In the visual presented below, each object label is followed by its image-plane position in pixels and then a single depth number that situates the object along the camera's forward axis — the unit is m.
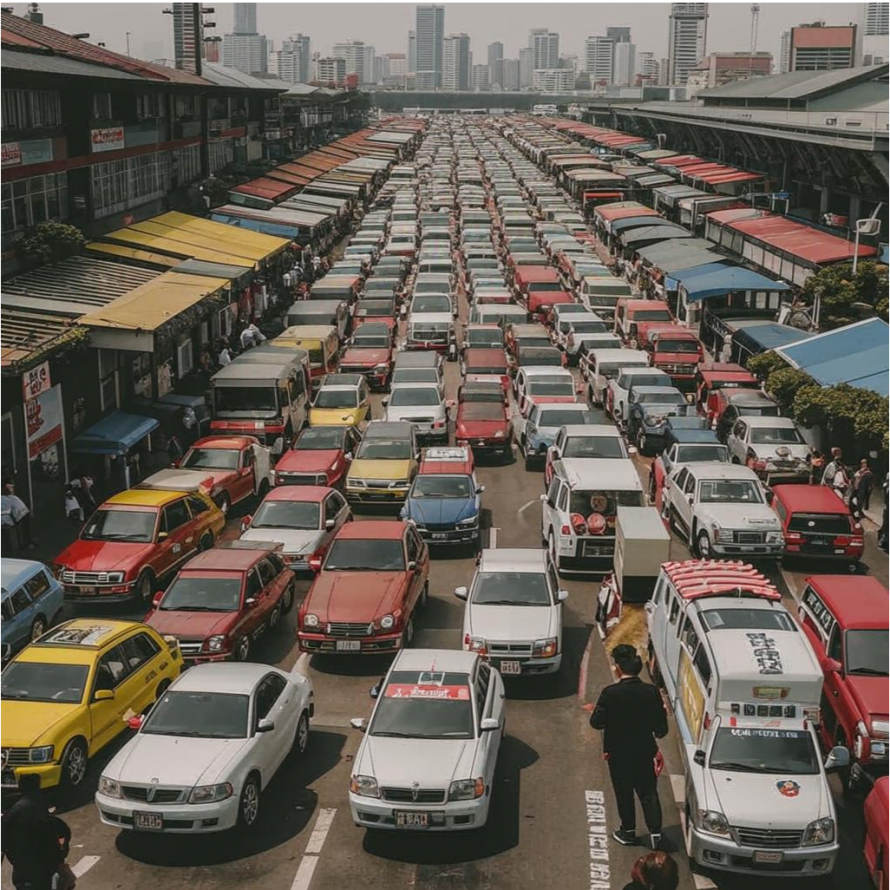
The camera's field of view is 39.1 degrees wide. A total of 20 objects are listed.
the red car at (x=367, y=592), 17.90
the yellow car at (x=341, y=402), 32.34
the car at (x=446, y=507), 23.77
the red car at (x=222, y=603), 17.56
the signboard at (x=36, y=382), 25.02
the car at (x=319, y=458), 27.11
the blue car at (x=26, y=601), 17.97
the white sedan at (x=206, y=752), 12.59
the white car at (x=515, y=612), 17.05
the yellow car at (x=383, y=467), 26.86
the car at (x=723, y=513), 22.70
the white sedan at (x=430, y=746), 12.58
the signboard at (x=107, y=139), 38.62
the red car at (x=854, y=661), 14.04
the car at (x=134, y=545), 20.44
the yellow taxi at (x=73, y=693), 13.73
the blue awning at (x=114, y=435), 27.77
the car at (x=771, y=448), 27.89
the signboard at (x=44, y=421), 25.56
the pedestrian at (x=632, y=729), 11.95
